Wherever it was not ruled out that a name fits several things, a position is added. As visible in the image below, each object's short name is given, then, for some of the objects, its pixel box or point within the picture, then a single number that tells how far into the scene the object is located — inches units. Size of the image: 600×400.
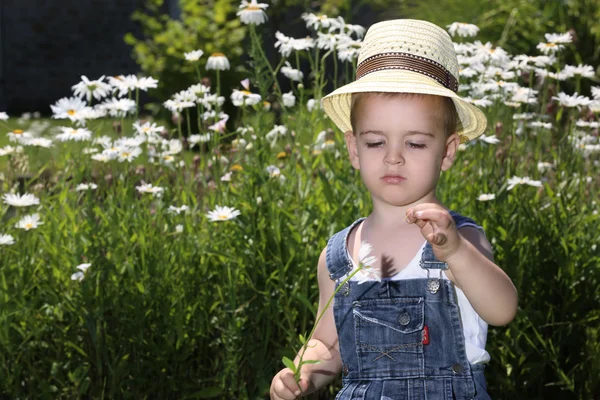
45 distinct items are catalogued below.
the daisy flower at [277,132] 261.4
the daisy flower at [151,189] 237.4
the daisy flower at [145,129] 251.2
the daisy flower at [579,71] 269.6
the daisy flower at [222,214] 211.9
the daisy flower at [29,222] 225.2
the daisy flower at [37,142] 247.7
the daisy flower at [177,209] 231.4
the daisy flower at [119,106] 240.6
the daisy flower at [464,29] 275.5
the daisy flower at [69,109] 237.1
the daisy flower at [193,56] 251.0
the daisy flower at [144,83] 250.2
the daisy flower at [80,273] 210.6
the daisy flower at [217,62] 253.6
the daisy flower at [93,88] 243.1
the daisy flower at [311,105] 263.7
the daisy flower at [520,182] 230.0
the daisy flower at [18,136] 248.0
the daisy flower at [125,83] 249.4
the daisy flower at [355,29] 270.3
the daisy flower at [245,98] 235.8
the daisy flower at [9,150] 253.4
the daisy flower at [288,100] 261.1
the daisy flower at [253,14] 244.0
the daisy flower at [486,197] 228.2
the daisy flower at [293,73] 258.6
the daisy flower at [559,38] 264.9
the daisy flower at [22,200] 229.8
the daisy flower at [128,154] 240.7
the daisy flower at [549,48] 265.6
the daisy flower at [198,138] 258.5
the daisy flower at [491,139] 234.3
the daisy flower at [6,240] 217.9
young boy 135.8
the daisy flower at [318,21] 265.5
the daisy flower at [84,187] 219.1
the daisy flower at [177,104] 252.1
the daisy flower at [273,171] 236.3
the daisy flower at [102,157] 244.1
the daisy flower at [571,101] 256.1
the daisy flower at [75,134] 234.9
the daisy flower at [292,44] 252.4
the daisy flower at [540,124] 255.1
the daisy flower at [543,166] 259.8
